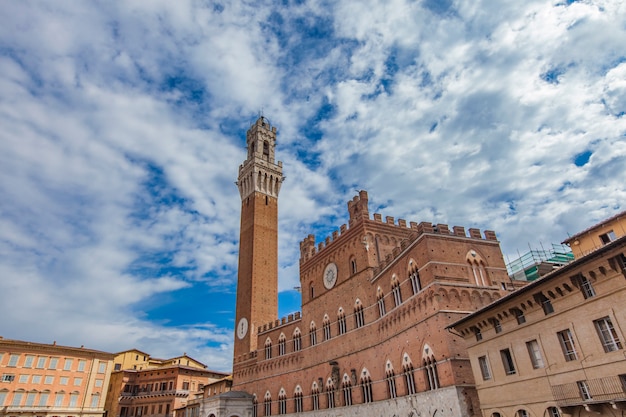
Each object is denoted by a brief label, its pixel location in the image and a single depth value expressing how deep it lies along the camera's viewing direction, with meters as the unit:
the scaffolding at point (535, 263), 31.50
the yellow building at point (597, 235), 21.34
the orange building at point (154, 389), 56.78
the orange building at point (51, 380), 46.69
